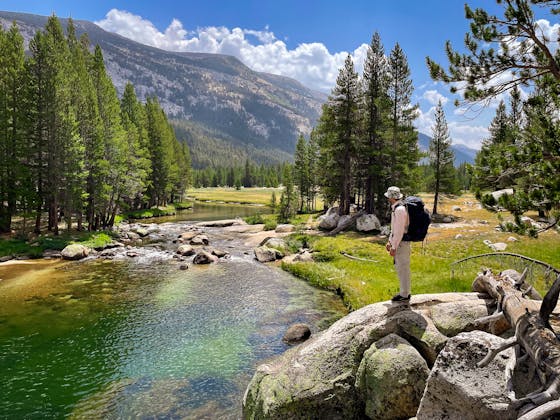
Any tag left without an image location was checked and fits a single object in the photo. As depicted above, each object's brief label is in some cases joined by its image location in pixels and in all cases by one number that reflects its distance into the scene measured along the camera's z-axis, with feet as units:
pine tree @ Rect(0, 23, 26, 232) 117.71
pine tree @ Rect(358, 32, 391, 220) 142.31
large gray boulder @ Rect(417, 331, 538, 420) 19.29
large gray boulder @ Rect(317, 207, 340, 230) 147.64
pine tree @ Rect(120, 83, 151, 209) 172.14
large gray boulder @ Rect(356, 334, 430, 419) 26.17
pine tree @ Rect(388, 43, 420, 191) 139.54
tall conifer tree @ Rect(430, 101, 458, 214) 176.55
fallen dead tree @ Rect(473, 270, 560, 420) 17.19
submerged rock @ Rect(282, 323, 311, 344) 52.70
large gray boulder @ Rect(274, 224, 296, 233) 156.33
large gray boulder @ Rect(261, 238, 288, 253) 120.46
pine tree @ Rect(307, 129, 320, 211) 252.62
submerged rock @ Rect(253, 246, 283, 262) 109.15
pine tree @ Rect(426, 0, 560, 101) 32.14
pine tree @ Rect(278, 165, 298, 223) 203.51
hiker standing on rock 30.27
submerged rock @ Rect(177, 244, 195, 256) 115.03
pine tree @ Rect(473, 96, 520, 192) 33.81
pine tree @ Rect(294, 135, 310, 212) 262.55
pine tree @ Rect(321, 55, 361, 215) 143.43
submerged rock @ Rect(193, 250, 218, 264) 104.73
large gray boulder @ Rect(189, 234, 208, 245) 135.74
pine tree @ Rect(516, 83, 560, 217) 31.83
